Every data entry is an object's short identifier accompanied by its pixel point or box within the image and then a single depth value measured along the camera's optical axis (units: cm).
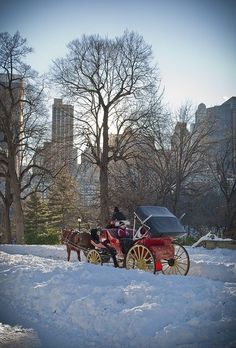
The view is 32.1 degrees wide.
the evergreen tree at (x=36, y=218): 3815
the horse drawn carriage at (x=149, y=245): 1049
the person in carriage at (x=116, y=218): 1289
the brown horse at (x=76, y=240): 1345
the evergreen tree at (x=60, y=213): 4200
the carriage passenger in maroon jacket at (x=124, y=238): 1155
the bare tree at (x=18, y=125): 2452
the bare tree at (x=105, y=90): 2327
